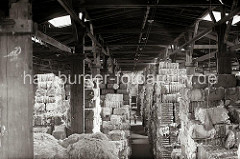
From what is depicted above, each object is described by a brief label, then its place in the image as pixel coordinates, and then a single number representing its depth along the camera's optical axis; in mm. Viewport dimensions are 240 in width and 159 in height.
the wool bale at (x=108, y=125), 9508
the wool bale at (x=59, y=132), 9190
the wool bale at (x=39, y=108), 11023
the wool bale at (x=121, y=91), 10383
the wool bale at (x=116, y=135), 8773
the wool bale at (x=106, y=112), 9594
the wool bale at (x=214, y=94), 6535
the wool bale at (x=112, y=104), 9820
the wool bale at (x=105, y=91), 10164
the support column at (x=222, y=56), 7563
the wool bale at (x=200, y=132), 6031
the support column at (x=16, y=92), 3764
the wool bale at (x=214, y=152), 5258
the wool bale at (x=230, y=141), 5699
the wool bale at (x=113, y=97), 9891
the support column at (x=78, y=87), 7191
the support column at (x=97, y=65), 12234
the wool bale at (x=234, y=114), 6075
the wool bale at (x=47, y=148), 4199
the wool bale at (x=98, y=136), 5052
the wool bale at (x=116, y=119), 9594
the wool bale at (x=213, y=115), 6109
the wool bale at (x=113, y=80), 10320
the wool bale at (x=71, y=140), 4918
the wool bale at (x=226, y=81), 6777
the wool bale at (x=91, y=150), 4160
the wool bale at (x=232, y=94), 6438
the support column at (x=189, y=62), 11942
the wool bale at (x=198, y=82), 6765
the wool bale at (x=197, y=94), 6629
